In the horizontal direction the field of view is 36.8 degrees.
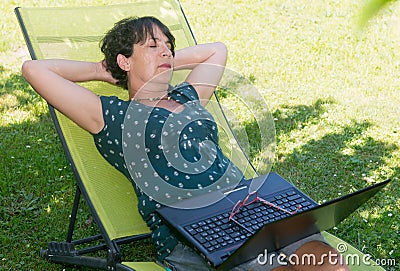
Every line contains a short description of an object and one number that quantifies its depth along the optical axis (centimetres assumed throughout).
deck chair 271
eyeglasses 250
